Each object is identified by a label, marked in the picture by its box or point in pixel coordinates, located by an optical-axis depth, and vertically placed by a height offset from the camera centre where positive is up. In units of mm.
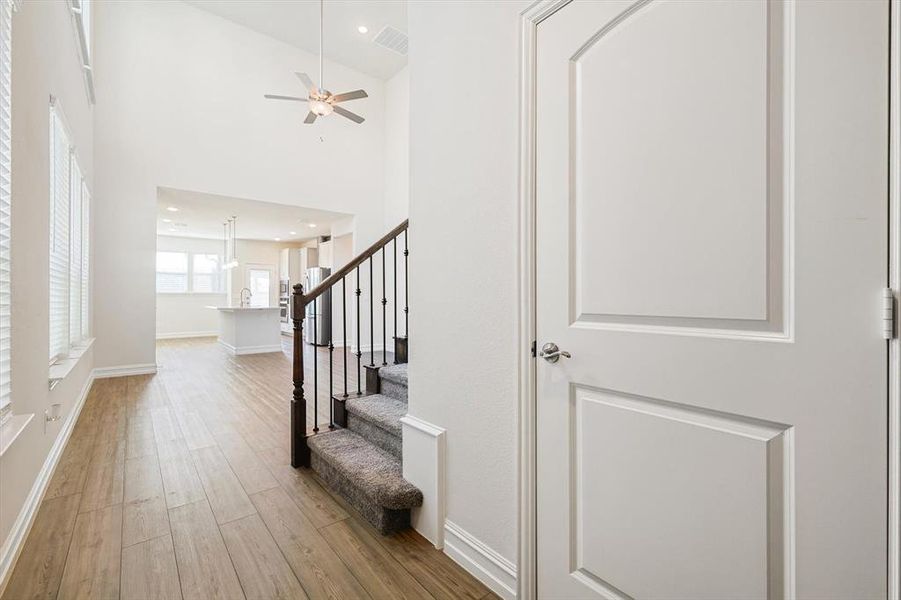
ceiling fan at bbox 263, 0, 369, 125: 4340 +2175
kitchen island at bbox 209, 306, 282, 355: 7227 -588
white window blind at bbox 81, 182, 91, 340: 4137 +404
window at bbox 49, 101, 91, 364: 2719 +431
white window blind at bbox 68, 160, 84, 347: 3396 +430
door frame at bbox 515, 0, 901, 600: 1323 -60
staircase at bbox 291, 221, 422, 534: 1817 -845
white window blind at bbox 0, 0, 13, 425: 1578 +393
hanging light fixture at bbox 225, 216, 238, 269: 7871 +1418
